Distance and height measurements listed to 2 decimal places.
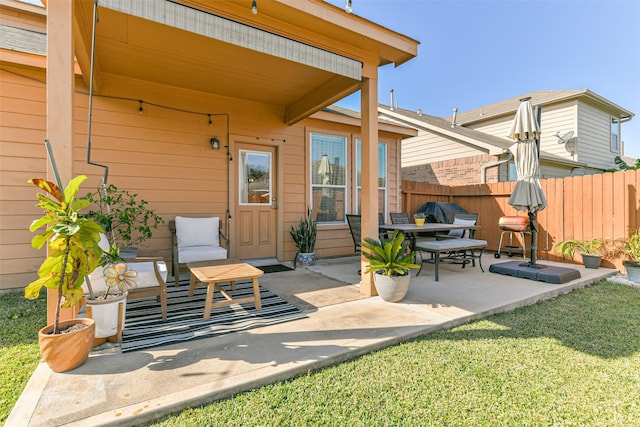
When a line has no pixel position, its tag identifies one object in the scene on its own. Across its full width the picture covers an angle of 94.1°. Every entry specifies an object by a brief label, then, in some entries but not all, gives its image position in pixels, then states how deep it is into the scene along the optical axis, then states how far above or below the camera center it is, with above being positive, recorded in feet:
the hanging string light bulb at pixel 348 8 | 10.14 +7.04
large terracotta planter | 6.23 -2.89
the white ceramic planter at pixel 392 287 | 10.85 -2.66
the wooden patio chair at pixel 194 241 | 13.10 -1.34
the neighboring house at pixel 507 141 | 30.09 +8.51
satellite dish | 33.35 +8.70
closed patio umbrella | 14.83 +2.77
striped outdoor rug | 8.14 -3.34
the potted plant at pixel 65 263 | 6.20 -1.10
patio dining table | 14.87 -0.71
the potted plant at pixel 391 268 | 10.89 -2.00
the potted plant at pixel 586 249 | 17.08 -2.09
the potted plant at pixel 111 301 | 7.52 -2.27
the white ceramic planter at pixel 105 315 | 7.50 -2.60
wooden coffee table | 9.34 -2.00
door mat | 16.46 -3.10
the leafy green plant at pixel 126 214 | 12.85 -0.05
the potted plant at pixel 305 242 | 17.52 -1.71
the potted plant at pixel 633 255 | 14.79 -2.14
